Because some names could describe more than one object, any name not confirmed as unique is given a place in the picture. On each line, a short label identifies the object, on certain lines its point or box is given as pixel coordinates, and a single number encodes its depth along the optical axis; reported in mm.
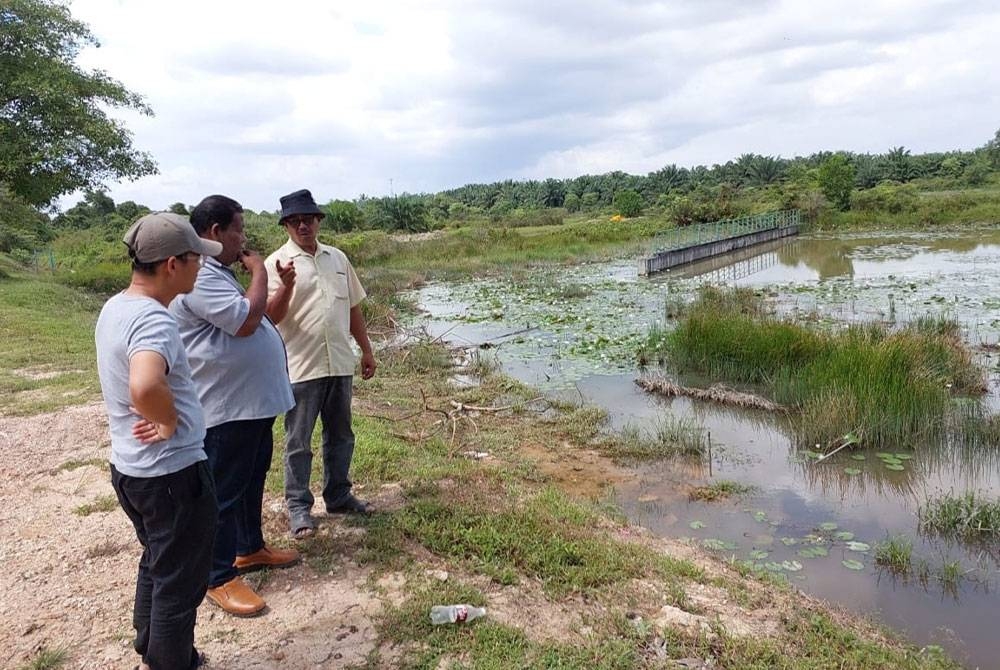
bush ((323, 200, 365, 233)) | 34875
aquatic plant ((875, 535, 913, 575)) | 3604
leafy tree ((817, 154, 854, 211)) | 37719
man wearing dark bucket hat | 3098
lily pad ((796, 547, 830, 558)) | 3814
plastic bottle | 2625
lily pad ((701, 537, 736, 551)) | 3883
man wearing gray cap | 1805
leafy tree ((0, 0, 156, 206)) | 12398
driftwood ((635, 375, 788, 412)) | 6578
